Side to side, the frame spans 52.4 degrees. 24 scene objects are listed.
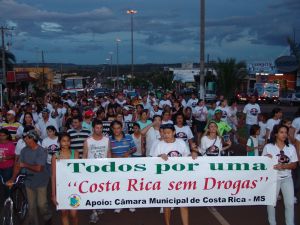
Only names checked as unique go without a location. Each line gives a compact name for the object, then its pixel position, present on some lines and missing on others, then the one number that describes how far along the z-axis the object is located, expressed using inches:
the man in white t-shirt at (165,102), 463.6
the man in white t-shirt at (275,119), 270.4
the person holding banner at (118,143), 203.7
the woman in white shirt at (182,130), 245.3
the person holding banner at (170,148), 179.6
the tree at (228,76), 690.9
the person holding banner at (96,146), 193.7
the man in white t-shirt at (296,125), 247.5
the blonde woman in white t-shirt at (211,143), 210.1
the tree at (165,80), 1521.7
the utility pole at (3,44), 996.8
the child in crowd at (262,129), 290.3
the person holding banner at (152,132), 245.5
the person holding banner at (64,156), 176.1
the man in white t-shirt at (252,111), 374.4
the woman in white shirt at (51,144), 218.2
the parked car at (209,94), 1130.8
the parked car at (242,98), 1201.7
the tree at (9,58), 1311.0
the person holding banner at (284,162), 171.0
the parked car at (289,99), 1133.2
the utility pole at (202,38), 517.6
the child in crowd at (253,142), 245.7
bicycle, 175.9
